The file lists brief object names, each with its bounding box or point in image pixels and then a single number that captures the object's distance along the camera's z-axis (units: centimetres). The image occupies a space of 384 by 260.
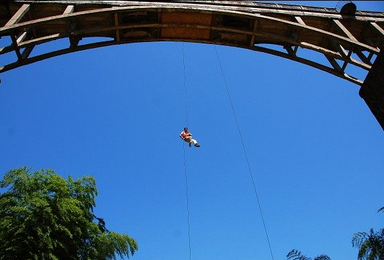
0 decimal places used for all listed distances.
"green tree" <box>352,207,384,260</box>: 867
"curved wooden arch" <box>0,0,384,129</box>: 805
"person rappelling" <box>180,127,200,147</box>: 1048
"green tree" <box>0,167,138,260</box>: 1058
